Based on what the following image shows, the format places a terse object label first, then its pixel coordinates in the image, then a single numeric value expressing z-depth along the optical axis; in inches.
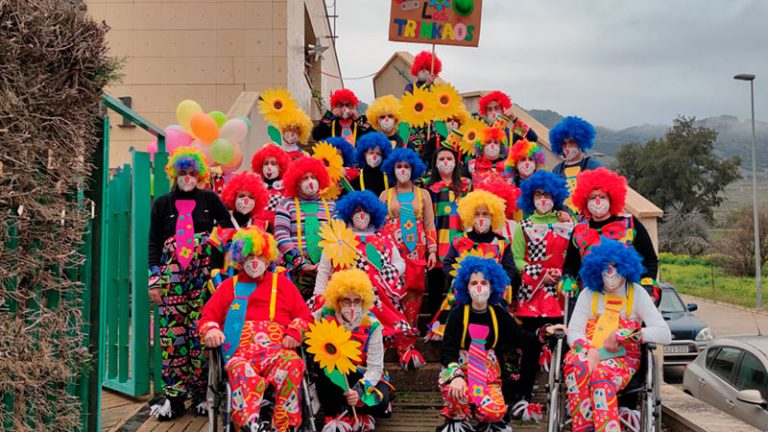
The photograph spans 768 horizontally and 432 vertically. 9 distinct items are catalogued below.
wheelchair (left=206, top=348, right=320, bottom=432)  173.8
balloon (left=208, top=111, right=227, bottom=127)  327.6
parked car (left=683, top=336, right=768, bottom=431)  272.7
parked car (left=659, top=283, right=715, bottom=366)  467.2
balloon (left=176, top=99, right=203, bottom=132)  305.7
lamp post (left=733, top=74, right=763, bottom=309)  926.0
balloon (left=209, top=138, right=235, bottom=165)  291.3
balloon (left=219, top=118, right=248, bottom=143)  314.3
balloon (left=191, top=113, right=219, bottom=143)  299.0
